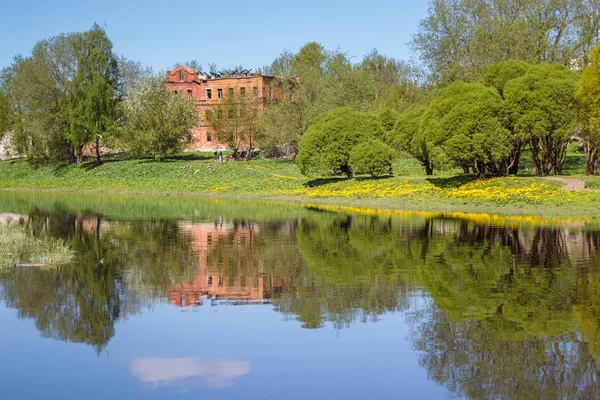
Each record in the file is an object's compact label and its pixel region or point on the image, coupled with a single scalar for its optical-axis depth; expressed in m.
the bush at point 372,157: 55.53
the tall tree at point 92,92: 79.94
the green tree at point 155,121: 80.62
